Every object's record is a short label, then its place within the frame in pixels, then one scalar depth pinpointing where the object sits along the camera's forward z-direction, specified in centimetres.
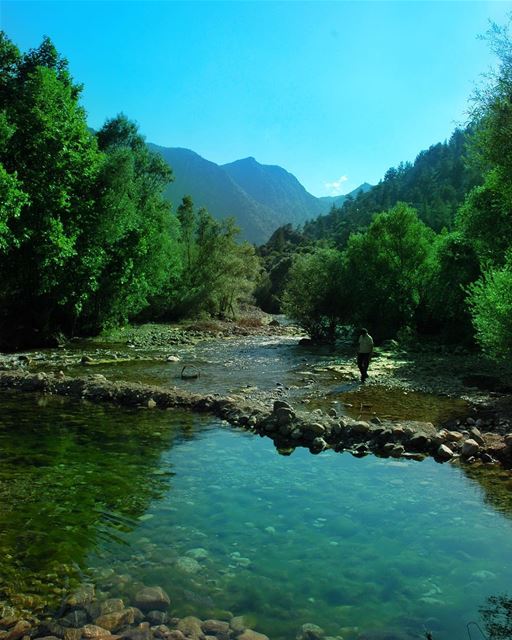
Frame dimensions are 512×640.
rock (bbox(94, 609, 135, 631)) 561
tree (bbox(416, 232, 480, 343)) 3409
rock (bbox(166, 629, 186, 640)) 542
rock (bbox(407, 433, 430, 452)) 1267
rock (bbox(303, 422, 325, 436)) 1346
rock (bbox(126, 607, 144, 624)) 578
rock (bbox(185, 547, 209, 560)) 729
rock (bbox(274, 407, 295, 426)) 1402
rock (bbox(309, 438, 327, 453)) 1278
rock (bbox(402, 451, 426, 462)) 1212
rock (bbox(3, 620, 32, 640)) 532
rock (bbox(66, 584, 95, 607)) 600
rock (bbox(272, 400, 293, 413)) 1468
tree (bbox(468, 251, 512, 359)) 1692
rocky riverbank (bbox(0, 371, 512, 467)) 1234
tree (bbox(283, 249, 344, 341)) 4153
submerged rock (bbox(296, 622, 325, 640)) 565
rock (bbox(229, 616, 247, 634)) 569
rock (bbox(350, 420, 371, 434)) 1344
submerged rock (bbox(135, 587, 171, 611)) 606
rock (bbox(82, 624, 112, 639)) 538
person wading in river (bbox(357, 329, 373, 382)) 2283
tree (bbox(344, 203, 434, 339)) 4028
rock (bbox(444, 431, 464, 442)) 1285
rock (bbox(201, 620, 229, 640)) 558
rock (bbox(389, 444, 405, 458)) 1232
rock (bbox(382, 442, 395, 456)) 1254
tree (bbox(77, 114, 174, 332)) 3375
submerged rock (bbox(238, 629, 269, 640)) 551
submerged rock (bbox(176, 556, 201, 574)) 693
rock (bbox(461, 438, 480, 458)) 1202
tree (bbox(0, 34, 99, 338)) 2752
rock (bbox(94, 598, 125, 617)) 585
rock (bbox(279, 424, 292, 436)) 1369
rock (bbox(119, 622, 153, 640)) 543
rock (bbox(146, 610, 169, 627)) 578
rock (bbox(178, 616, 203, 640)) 552
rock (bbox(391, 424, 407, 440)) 1306
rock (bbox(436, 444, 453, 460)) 1204
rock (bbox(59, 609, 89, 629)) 561
